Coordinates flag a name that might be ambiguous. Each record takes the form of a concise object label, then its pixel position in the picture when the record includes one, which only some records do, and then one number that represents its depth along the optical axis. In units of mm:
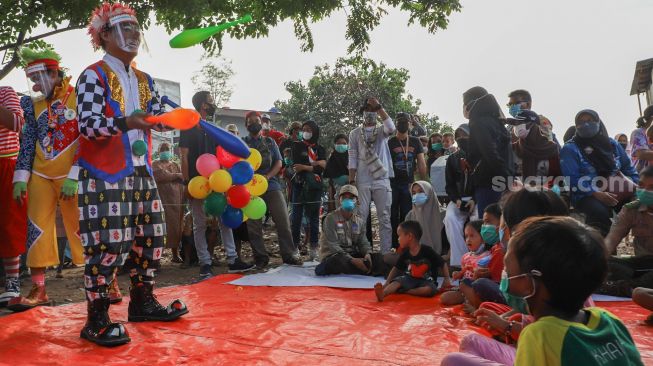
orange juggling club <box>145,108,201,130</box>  2885
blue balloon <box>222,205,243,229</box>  5027
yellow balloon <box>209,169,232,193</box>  4832
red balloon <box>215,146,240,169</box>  5020
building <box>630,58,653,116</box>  18748
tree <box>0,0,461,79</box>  6348
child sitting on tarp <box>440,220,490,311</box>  3777
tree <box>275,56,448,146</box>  17594
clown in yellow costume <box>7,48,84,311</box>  3748
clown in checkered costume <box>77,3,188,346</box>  2893
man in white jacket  5793
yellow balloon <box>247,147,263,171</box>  5341
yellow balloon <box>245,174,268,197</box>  5285
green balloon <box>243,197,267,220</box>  5062
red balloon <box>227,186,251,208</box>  4941
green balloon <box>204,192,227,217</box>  4906
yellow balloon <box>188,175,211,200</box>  4891
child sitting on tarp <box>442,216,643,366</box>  1199
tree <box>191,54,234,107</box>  26406
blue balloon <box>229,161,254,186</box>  4910
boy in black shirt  4199
